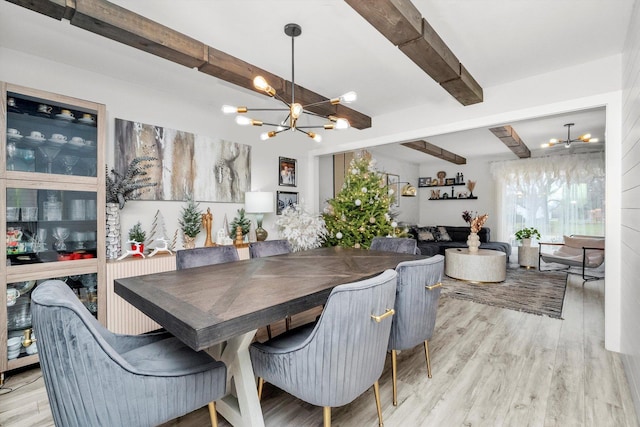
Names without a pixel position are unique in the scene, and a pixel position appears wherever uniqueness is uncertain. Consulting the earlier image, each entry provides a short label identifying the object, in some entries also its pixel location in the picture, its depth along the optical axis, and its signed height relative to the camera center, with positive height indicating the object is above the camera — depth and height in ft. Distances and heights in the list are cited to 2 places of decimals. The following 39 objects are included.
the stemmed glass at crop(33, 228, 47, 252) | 7.50 -0.70
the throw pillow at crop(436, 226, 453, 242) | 22.23 -1.73
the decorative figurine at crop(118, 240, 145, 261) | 8.97 -1.11
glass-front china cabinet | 6.95 +0.23
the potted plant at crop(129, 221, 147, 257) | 9.43 -0.72
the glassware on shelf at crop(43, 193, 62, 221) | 7.63 +0.09
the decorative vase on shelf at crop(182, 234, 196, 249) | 10.71 -1.06
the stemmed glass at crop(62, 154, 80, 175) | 7.79 +1.33
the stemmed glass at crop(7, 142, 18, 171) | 7.02 +1.43
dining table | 3.69 -1.29
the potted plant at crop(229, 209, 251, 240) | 12.28 -0.54
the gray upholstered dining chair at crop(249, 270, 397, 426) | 3.94 -1.94
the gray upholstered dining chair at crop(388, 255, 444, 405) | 5.82 -1.78
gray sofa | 19.92 -1.89
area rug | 11.76 -3.63
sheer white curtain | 19.19 +1.27
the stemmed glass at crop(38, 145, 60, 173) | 7.59 +1.53
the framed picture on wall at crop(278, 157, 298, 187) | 14.40 +2.05
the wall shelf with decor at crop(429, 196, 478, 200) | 23.82 +1.23
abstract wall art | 9.84 +1.94
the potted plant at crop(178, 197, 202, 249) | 10.73 -0.38
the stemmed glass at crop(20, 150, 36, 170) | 7.28 +1.39
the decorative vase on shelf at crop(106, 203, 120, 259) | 8.66 -0.54
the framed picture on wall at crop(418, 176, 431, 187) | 26.27 +2.78
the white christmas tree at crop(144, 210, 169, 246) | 10.23 -0.61
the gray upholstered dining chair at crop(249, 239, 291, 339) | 9.16 -1.15
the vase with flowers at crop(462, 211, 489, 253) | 15.97 -1.21
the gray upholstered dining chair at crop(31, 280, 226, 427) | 3.18 -1.92
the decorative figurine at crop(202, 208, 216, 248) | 11.12 -0.42
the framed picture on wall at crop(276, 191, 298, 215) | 14.33 +0.66
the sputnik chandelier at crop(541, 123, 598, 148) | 14.54 +3.74
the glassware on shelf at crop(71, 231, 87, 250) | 8.05 -0.69
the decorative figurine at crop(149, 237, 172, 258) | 9.42 -1.16
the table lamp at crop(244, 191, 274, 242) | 11.82 +0.42
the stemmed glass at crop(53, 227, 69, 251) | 7.79 -0.65
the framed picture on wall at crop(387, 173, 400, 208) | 23.01 +2.33
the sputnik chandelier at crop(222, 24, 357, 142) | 6.46 +2.52
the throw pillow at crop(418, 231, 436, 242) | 21.54 -1.68
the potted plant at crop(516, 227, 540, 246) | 19.67 -1.46
